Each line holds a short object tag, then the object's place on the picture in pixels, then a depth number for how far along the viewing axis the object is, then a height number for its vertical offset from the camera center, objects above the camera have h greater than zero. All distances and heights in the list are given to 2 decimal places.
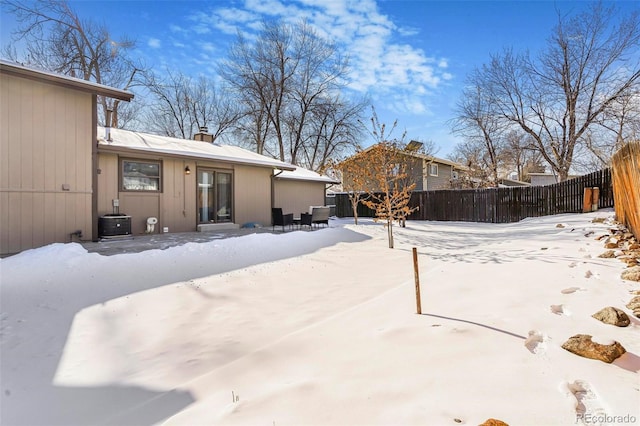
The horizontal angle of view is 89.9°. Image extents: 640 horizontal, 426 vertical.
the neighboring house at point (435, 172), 20.96 +2.79
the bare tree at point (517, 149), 19.23 +3.72
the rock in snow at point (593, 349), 2.01 -0.90
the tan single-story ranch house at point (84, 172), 6.16 +0.92
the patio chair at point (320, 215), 10.94 -0.19
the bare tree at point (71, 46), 14.35 +8.49
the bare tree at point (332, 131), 24.12 +6.06
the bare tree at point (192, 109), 25.05 +8.07
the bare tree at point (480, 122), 19.52 +5.57
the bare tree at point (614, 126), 13.44 +3.79
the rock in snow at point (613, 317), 2.44 -0.84
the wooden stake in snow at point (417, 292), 3.26 -0.84
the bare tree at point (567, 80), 14.63 +6.64
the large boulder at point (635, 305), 2.58 -0.80
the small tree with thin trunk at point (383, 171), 8.39 +1.10
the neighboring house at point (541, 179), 29.23 +2.92
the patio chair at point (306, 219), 10.54 -0.32
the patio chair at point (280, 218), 10.39 -0.29
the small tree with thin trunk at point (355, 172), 10.24 +1.27
